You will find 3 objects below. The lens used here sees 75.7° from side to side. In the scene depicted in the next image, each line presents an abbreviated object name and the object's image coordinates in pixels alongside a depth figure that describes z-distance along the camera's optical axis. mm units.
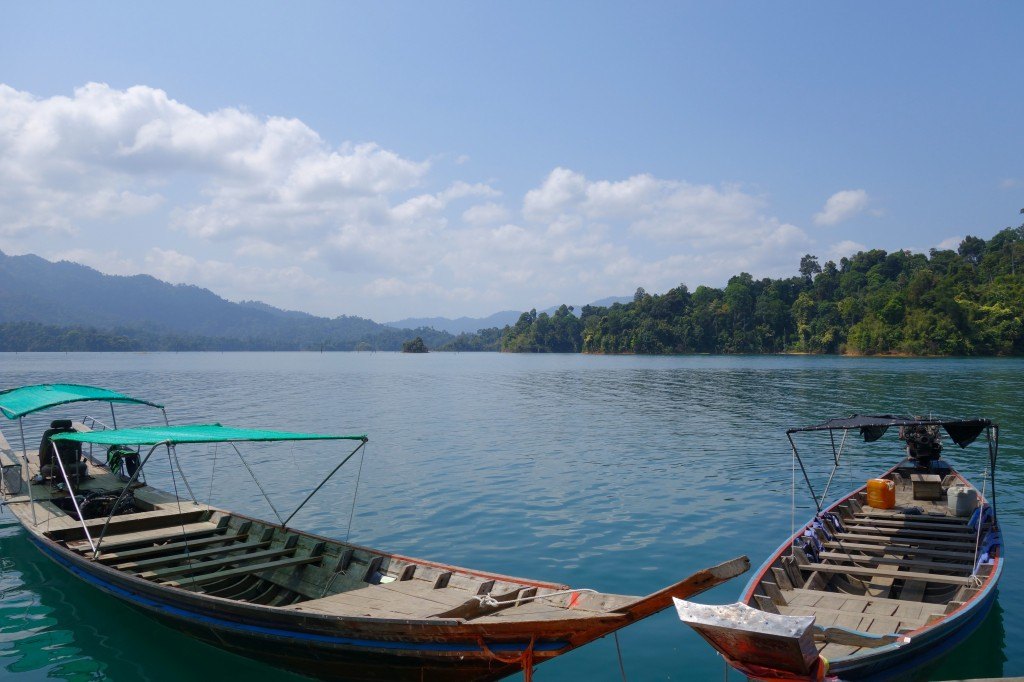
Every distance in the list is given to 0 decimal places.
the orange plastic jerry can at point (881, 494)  14852
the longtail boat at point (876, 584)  6246
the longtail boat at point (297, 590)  6801
